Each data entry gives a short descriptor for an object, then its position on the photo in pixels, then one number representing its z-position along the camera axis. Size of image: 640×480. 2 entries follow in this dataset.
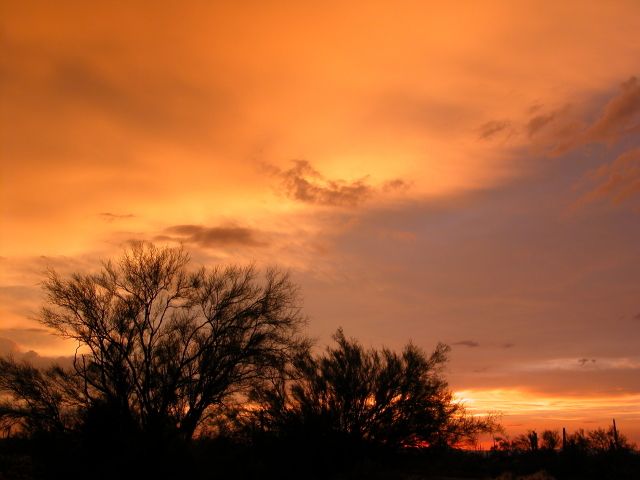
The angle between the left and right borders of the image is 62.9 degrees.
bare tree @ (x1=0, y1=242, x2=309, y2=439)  19.94
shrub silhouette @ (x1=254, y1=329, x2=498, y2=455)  25.42
